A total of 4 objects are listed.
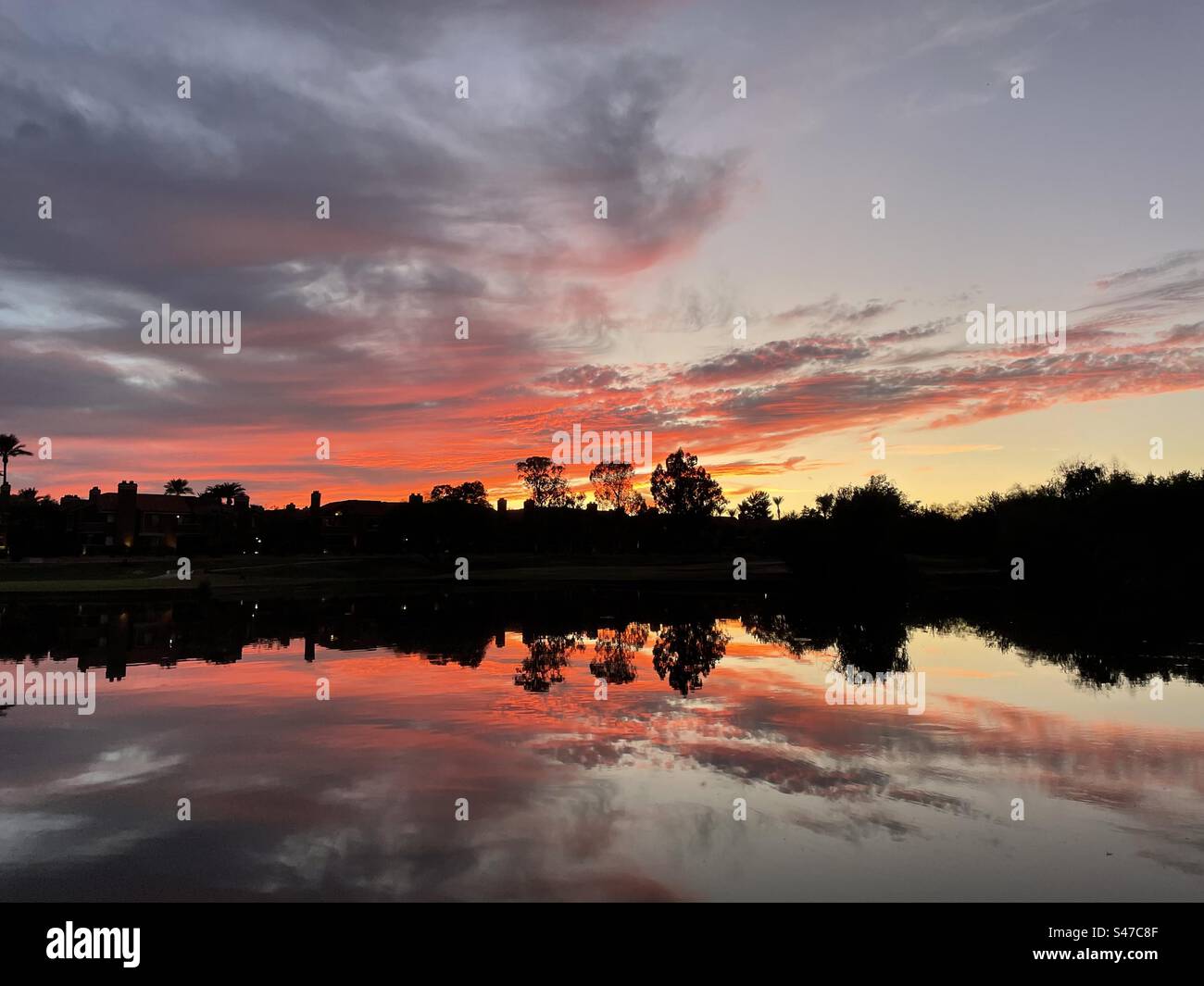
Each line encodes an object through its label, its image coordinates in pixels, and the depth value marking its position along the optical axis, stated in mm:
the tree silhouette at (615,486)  161125
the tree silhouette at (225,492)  140125
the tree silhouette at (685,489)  151750
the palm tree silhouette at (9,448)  108812
